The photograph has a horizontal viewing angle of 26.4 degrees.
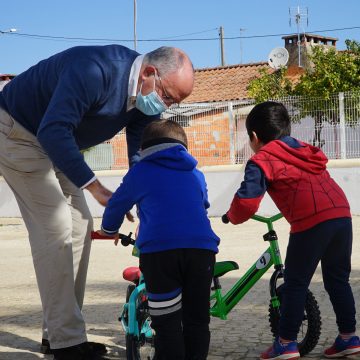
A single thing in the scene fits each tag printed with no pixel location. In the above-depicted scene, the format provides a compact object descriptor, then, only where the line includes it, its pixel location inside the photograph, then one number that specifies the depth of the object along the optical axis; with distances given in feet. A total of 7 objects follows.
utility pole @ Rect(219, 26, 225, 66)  203.62
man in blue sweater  12.49
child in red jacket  13.15
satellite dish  86.33
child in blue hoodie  11.28
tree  70.49
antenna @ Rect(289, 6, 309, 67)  108.08
